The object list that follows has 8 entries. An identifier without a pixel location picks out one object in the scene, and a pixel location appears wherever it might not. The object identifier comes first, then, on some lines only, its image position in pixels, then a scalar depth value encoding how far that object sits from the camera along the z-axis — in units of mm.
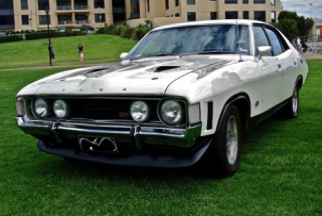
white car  3426
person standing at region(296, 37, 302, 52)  32031
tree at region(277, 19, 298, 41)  53809
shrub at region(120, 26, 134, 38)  55250
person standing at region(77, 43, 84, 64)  30197
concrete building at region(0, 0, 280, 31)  64750
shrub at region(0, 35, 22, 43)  59469
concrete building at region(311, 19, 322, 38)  68950
